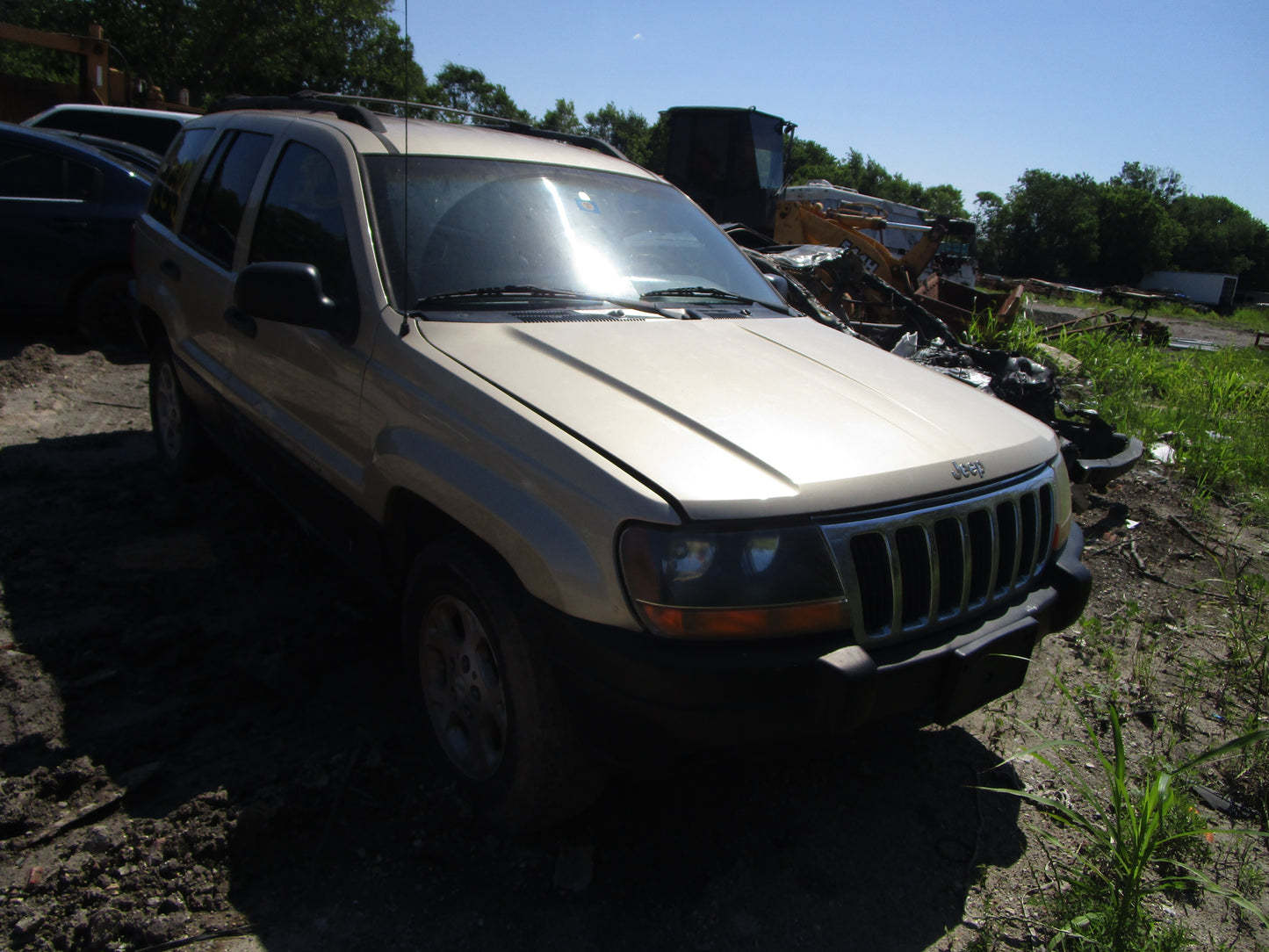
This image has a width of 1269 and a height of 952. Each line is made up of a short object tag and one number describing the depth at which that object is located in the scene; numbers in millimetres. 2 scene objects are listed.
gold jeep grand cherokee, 1925
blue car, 6988
